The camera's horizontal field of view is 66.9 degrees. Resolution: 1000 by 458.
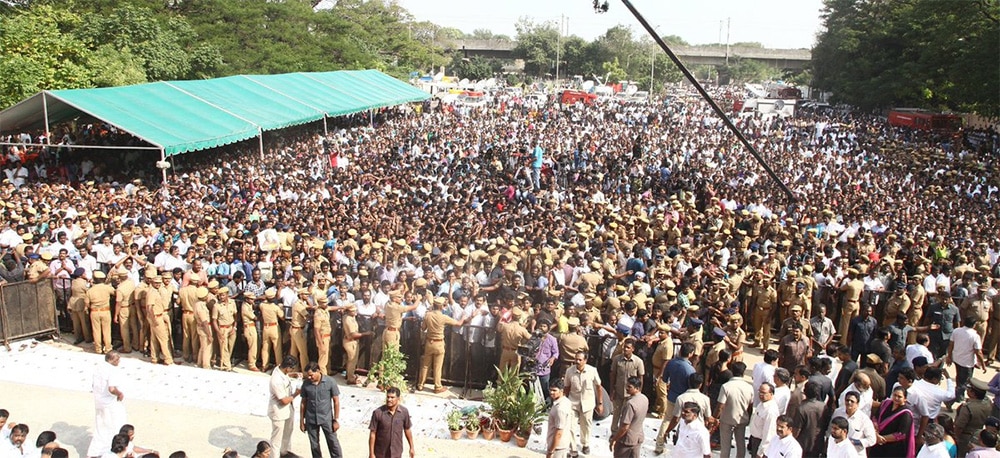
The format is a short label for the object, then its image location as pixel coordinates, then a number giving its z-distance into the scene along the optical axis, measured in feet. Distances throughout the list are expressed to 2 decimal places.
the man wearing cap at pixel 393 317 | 29.94
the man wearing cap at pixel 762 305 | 34.88
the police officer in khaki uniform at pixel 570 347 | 27.25
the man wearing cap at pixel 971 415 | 21.84
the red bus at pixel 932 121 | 106.83
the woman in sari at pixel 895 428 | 21.17
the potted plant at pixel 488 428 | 26.23
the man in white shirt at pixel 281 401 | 22.90
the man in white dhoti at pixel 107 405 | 23.18
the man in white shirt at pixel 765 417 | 21.22
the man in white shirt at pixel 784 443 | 19.19
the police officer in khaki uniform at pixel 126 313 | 32.60
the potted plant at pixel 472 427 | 26.24
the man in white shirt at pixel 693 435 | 19.97
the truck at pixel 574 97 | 146.72
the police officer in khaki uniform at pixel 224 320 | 30.96
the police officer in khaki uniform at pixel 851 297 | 34.73
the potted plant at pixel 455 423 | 26.25
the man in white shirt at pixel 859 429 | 20.48
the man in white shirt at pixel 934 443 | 18.72
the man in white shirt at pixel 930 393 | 22.36
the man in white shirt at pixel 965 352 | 28.84
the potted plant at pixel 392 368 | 27.30
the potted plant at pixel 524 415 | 25.70
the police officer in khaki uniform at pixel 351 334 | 30.27
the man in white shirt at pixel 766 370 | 23.68
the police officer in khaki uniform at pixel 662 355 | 26.99
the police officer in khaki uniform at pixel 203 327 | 30.94
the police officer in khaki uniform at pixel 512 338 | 28.32
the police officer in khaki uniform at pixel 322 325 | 30.07
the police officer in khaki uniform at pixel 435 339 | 29.48
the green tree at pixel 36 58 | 71.20
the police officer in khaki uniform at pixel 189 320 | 31.73
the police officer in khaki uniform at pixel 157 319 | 31.43
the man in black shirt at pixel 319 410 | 22.79
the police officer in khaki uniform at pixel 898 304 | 33.19
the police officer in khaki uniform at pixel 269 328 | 30.86
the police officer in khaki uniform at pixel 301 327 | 30.37
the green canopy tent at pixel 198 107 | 60.18
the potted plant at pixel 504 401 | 25.84
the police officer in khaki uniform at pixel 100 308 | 32.50
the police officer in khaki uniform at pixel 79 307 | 33.47
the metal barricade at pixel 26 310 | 33.19
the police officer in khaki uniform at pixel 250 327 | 31.07
